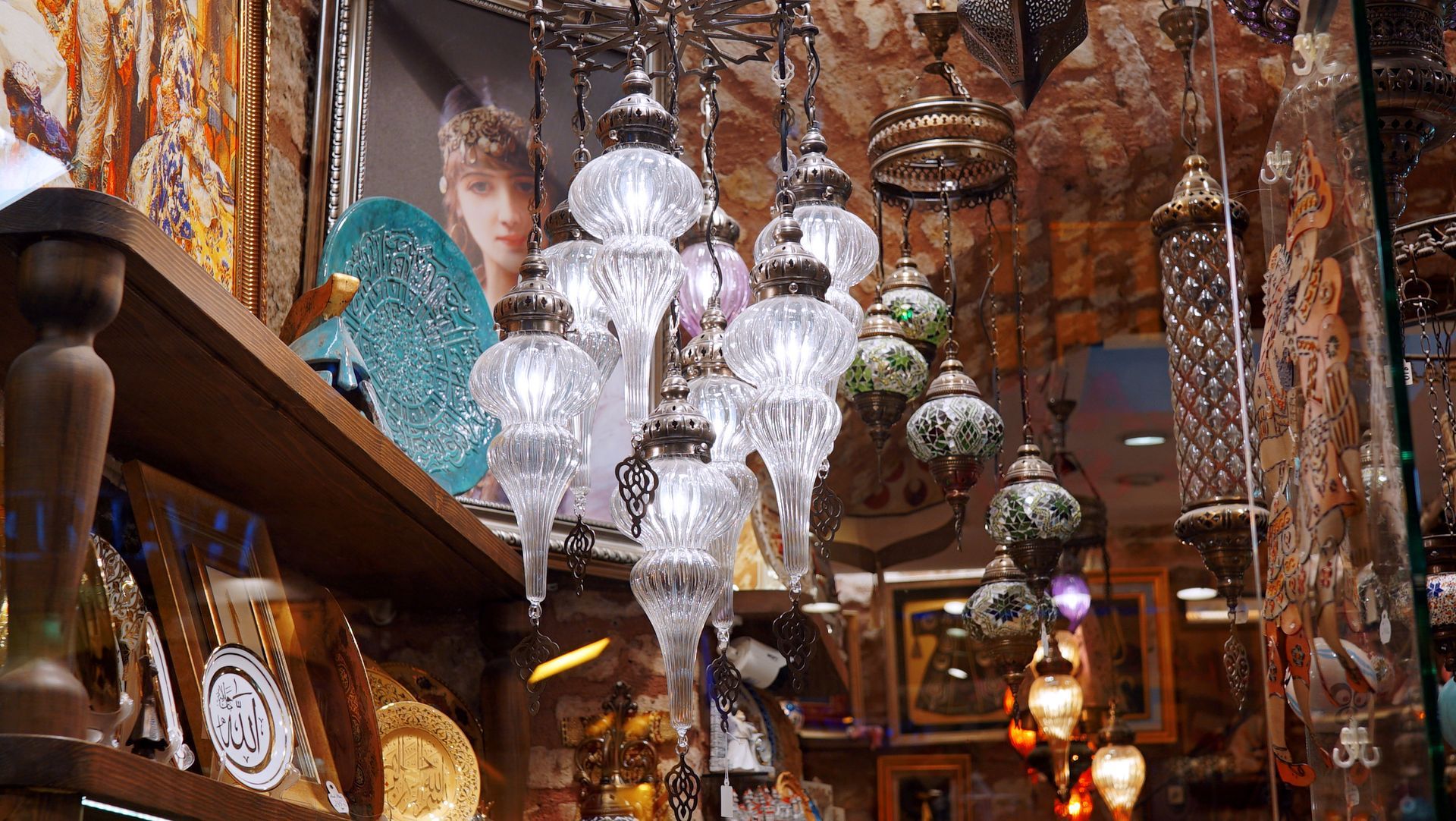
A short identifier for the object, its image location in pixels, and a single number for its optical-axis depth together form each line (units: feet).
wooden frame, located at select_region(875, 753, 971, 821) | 16.25
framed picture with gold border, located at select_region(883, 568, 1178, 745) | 16.60
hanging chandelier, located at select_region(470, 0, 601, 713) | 5.86
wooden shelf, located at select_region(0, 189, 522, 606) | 4.30
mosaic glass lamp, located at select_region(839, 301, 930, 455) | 9.89
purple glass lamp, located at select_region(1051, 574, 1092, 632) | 16.76
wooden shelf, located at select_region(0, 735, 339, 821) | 3.63
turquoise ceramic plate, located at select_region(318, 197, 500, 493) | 8.68
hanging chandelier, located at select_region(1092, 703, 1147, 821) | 15.47
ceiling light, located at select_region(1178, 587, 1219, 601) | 16.85
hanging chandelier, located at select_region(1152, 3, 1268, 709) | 8.89
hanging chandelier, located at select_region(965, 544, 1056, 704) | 10.99
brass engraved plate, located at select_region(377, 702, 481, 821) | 7.88
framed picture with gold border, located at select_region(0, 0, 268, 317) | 5.27
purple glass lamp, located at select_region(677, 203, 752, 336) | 7.41
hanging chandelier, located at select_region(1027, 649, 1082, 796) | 14.15
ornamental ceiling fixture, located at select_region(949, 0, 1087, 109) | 6.50
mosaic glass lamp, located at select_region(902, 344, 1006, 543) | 10.28
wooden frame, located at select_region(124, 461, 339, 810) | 5.45
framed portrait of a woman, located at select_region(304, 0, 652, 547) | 8.87
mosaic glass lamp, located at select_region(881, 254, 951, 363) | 10.84
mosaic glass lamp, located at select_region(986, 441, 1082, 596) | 10.61
